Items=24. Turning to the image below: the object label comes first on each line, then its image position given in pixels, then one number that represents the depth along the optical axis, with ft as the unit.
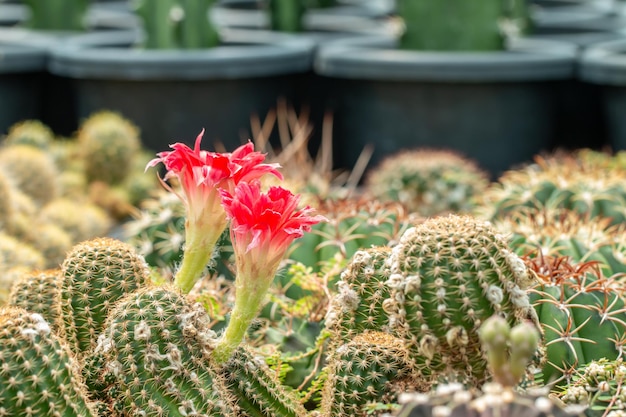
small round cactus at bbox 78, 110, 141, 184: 15.34
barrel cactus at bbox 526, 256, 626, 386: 5.59
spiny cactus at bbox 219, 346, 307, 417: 5.08
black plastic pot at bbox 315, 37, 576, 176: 16.38
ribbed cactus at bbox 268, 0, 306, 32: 21.36
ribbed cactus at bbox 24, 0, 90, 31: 21.68
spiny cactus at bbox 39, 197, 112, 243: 12.35
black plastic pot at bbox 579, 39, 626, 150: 15.37
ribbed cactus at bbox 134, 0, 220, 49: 18.10
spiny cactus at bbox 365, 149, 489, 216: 12.48
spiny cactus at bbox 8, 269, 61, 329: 5.66
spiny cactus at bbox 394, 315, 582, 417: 3.54
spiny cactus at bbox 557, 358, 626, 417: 4.81
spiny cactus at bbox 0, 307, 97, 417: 4.32
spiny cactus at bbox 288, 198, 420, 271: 7.41
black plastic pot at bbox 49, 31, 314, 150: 16.87
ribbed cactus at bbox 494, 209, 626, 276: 7.20
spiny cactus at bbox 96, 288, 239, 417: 4.65
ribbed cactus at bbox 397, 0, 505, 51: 17.99
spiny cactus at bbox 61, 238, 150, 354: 5.20
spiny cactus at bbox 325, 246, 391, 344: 5.26
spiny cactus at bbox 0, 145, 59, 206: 13.00
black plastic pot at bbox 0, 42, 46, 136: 17.83
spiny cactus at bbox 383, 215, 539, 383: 4.46
